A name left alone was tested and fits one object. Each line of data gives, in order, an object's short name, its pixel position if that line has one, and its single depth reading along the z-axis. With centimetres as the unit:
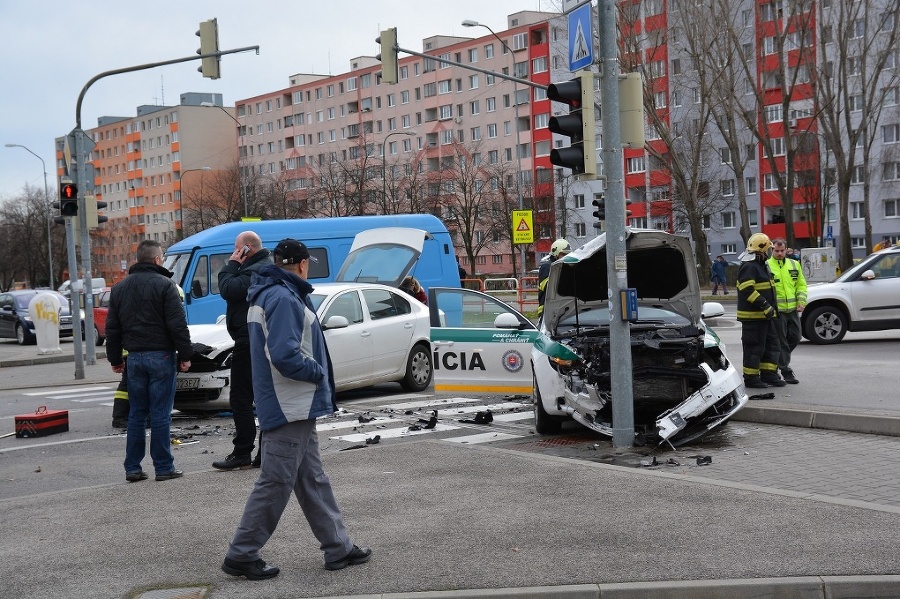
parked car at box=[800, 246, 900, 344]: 1916
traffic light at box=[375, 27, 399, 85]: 2269
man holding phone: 887
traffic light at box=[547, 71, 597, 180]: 923
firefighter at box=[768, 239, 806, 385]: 1344
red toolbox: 1226
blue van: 2109
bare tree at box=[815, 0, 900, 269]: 4044
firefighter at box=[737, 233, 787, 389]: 1266
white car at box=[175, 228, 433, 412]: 1300
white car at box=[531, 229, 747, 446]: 982
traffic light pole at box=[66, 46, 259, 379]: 2019
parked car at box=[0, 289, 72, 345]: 3266
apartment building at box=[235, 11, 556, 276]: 7462
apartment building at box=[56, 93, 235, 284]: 12275
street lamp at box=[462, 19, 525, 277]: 3525
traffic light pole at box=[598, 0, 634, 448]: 937
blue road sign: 939
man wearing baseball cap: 564
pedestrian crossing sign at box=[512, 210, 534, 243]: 2864
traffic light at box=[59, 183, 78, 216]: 2016
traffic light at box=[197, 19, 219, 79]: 2233
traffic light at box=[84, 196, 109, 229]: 2072
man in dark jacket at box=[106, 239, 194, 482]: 851
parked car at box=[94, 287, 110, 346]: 2969
